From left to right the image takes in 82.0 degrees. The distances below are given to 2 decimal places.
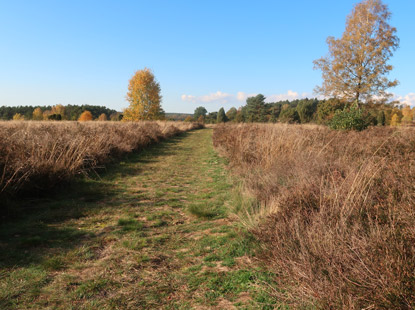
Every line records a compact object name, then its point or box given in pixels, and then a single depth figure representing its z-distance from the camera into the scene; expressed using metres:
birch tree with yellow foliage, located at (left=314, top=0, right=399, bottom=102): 23.38
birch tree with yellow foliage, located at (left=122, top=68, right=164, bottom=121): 34.12
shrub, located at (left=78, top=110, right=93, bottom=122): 73.01
